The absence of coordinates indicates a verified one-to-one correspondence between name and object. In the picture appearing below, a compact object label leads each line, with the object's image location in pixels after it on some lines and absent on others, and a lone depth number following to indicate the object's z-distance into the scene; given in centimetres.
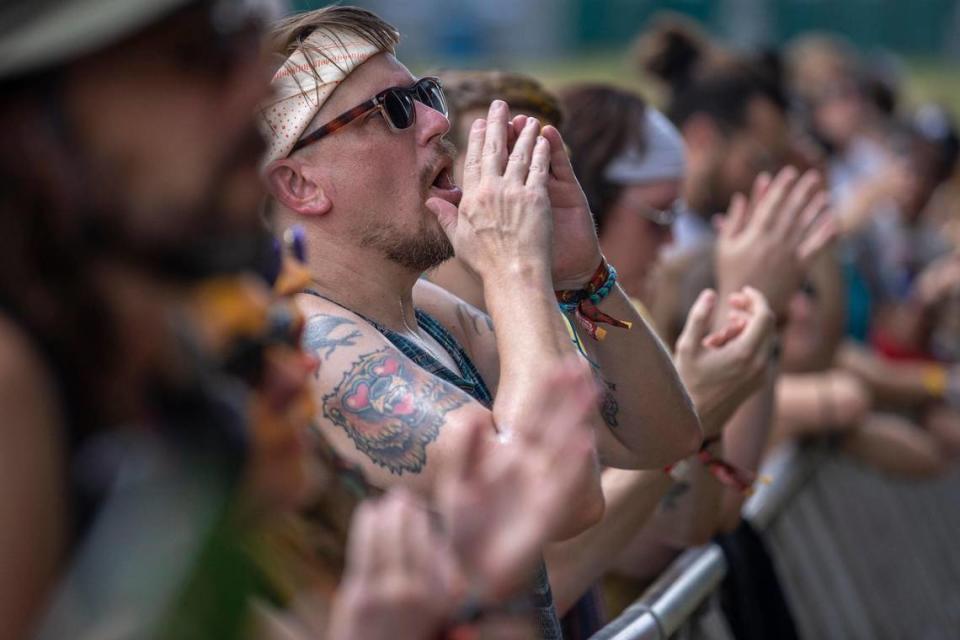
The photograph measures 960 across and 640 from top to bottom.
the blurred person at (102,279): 266
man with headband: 469
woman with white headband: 798
